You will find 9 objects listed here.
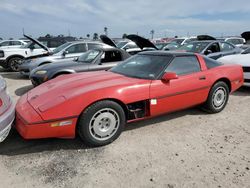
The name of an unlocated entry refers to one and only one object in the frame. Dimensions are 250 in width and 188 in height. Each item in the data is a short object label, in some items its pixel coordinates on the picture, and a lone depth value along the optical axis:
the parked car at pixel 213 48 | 8.09
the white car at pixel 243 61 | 5.94
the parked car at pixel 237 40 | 14.65
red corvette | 2.89
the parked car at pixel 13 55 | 10.30
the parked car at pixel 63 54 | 8.07
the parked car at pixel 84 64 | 6.04
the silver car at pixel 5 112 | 2.79
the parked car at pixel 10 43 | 16.62
